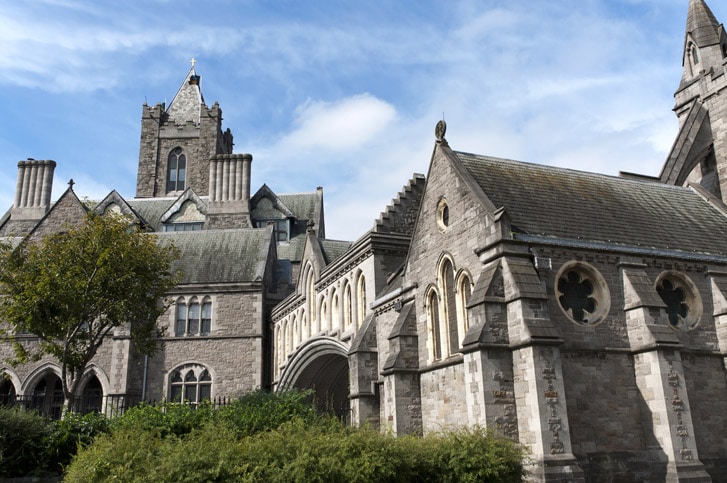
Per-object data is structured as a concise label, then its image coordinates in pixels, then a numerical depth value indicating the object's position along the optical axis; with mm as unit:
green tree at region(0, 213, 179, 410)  22406
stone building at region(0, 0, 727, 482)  14672
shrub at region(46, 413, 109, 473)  15266
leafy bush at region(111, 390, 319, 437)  15289
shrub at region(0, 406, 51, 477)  14578
